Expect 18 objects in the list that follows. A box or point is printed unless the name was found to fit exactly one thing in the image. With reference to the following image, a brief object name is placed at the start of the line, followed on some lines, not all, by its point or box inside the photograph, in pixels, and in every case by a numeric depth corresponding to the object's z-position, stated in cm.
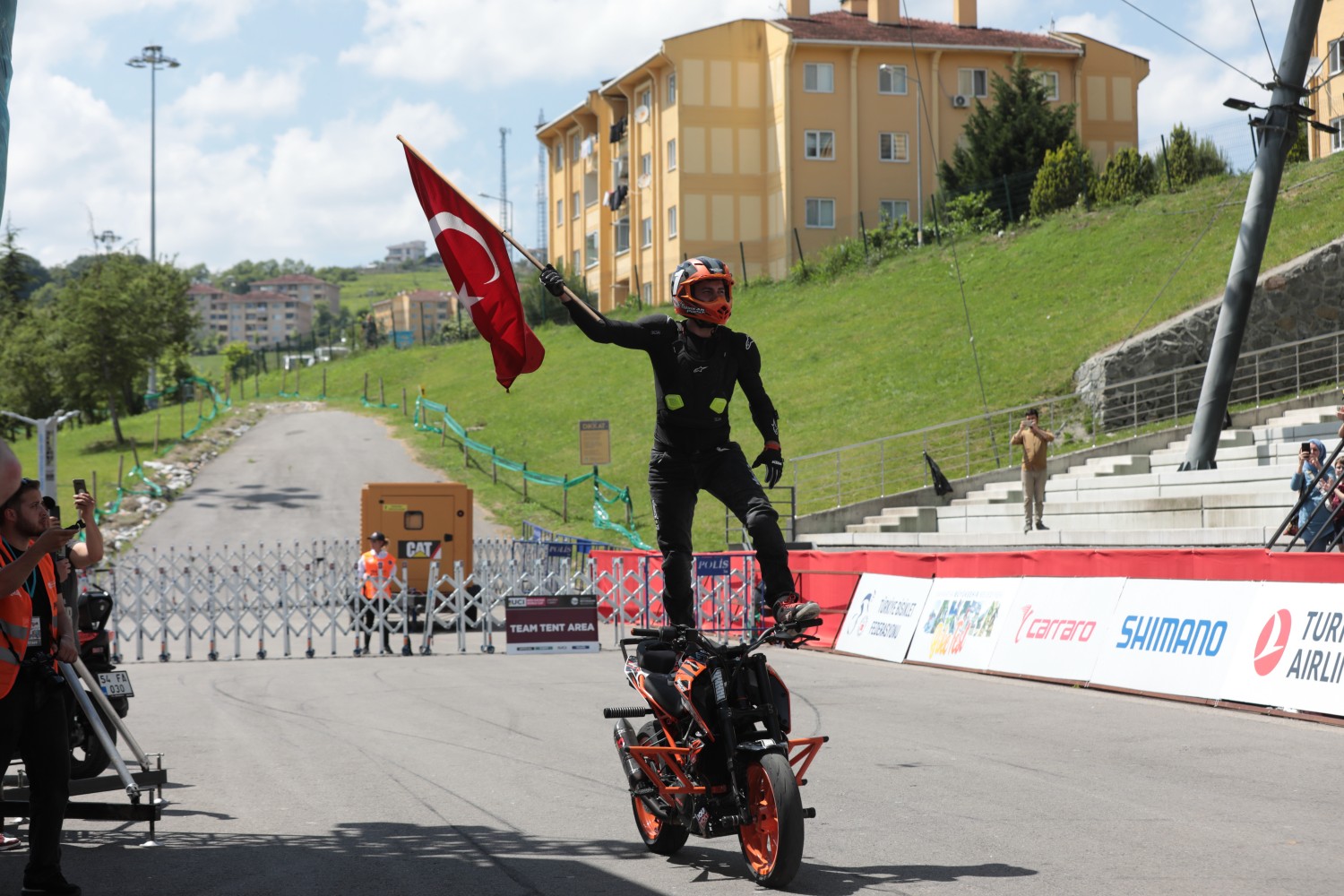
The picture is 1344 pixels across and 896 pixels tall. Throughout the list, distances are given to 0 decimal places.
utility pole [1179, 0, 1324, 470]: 2075
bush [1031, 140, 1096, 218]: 5272
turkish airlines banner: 1198
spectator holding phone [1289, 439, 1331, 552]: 1760
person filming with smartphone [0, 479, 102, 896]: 618
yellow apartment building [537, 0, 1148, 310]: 6469
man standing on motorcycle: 709
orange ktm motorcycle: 614
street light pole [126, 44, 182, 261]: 8419
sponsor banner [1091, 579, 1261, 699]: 1327
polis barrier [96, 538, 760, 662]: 2338
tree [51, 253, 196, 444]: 6091
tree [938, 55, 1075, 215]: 5559
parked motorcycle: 880
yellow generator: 2966
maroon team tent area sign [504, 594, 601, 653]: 2248
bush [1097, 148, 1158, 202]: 5056
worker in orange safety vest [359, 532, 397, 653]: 2344
